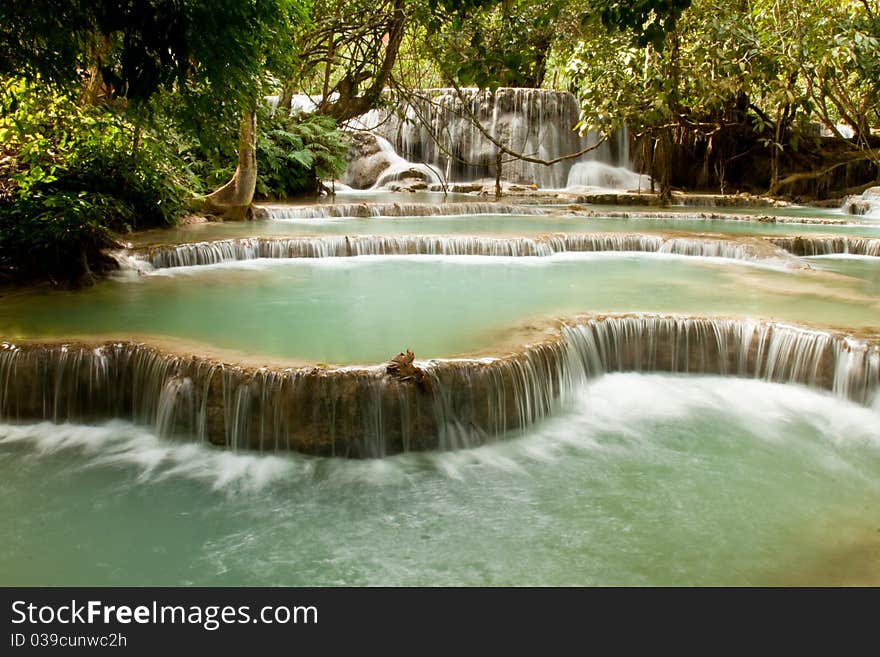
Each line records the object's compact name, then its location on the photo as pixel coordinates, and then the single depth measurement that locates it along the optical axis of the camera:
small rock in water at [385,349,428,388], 5.07
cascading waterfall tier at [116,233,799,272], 10.02
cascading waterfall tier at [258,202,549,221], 13.95
